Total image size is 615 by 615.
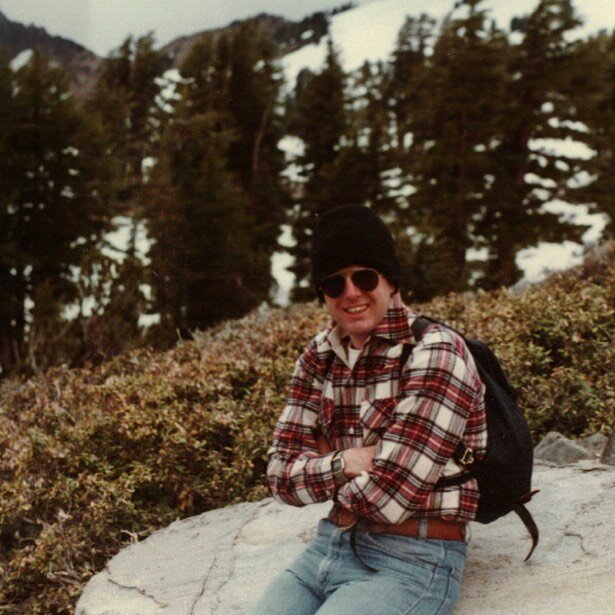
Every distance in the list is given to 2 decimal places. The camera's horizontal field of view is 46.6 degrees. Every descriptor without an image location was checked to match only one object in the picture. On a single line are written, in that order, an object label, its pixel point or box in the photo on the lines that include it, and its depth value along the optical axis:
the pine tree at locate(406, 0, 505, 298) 21.50
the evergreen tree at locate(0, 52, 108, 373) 20.78
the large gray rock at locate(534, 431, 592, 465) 4.36
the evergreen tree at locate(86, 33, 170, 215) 29.31
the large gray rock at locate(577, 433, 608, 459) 4.64
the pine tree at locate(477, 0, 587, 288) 21.73
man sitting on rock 2.44
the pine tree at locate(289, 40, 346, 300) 26.94
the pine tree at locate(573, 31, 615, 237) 21.73
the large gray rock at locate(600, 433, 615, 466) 4.10
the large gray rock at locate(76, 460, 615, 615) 2.70
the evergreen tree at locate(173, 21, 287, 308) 28.67
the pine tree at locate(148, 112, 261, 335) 20.44
